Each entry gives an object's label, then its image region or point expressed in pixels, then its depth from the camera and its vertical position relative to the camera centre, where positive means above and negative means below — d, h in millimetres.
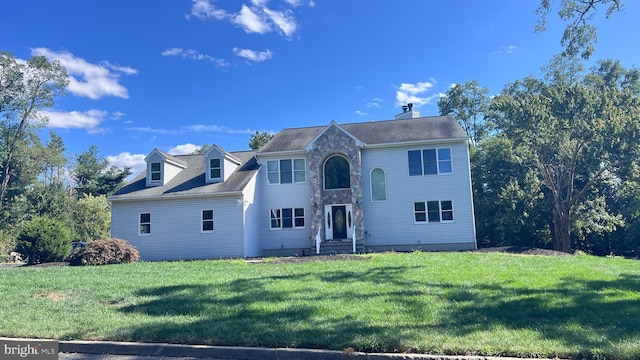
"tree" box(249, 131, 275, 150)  41219 +8454
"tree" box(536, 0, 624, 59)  11852 +5337
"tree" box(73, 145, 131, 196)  47719 +6405
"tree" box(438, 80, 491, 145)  38281 +10227
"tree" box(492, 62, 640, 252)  23234 +4297
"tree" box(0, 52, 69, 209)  35438 +12369
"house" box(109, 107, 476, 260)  20062 +1062
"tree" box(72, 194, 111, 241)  33875 +722
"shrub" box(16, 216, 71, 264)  17922 -454
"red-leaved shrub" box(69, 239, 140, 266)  15906 -1003
